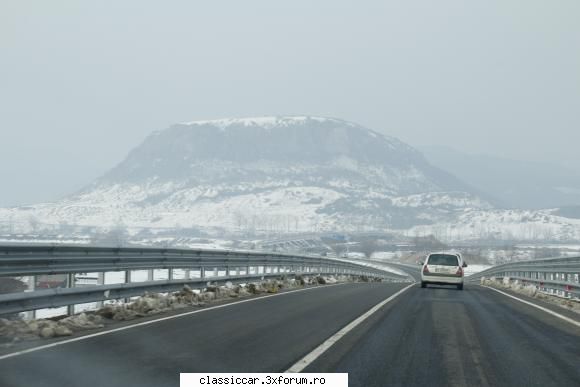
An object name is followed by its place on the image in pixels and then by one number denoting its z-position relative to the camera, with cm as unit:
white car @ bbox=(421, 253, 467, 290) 3403
